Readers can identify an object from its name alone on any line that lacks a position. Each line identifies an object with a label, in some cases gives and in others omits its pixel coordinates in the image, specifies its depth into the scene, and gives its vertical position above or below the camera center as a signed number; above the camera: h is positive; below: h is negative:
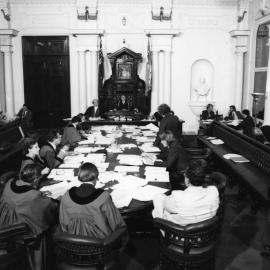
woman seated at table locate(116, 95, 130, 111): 11.86 -0.93
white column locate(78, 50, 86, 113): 12.18 -0.21
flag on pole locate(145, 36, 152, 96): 11.98 +0.06
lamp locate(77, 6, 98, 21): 11.85 +1.85
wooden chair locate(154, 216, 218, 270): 3.15 -1.43
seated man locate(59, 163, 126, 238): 3.16 -1.12
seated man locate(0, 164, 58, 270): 3.37 -1.16
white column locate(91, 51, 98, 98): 12.13 +0.02
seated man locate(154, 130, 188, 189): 5.29 -1.16
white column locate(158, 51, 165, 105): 12.20 -0.03
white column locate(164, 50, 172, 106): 12.17 -0.09
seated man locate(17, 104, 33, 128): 11.10 -1.14
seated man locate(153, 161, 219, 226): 3.32 -1.08
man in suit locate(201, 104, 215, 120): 11.68 -1.11
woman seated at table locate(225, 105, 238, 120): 11.28 -1.08
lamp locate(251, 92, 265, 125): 11.60 -0.72
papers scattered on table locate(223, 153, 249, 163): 6.25 -1.34
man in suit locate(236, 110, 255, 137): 8.52 -1.10
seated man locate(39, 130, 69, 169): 5.29 -1.10
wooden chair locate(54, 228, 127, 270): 2.90 -1.37
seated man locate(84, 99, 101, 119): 11.28 -1.01
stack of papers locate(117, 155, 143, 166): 5.22 -1.16
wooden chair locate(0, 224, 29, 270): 3.11 -1.43
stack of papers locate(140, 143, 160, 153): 6.18 -1.18
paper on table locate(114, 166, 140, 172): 4.86 -1.17
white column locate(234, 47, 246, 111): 12.11 +0.02
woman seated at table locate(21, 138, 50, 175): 5.45 -1.07
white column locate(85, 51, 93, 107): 12.15 -0.06
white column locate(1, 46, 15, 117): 12.13 -0.16
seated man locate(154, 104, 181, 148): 7.61 -0.90
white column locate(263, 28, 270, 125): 9.85 -0.72
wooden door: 12.25 -0.09
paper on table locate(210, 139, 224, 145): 7.83 -1.33
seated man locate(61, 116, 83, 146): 6.86 -1.08
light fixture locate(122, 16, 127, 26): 11.99 +1.69
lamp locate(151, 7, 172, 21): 11.84 +1.84
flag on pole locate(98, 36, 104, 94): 11.80 +0.23
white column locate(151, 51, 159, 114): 12.20 -0.26
